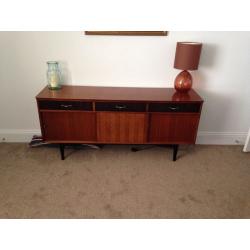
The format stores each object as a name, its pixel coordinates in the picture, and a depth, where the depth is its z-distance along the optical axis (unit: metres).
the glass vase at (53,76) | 2.00
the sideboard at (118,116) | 1.81
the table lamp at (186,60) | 1.77
